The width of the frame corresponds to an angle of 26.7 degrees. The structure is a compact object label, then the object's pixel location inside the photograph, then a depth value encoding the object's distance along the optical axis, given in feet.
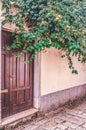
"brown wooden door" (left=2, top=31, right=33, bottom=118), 13.74
